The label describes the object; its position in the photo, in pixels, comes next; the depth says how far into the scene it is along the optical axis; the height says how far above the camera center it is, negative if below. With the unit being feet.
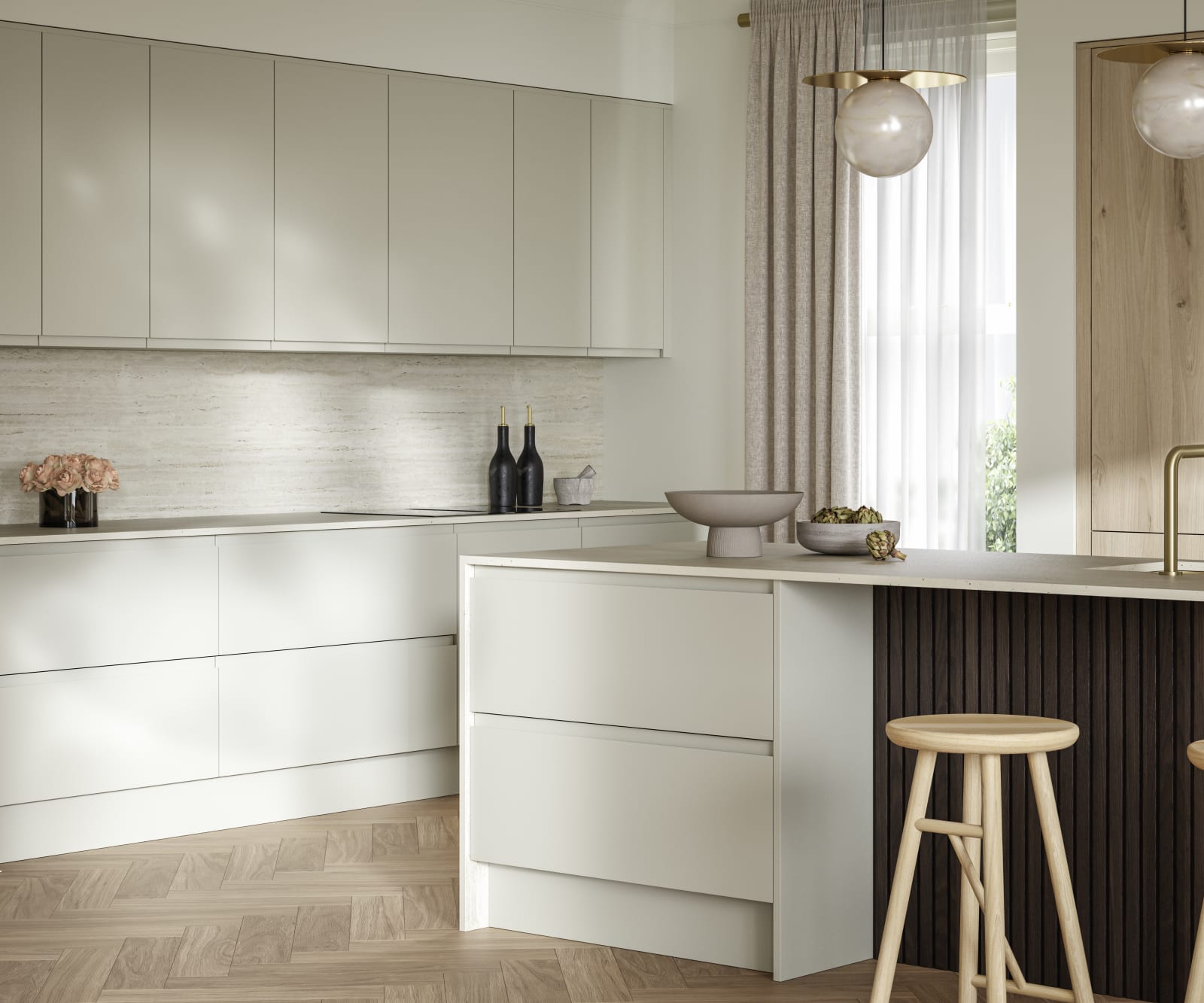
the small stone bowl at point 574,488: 19.48 +0.11
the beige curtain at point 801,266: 18.01 +2.76
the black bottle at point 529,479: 18.84 +0.22
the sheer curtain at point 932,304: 17.38 +2.25
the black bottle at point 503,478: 18.53 +0.23
